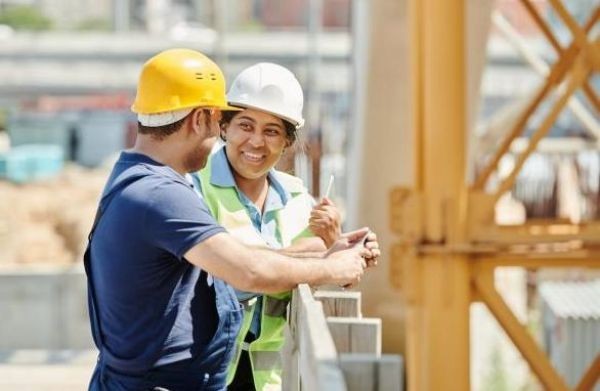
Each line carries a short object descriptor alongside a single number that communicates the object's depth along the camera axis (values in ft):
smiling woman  28.90
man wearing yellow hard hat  24.29
